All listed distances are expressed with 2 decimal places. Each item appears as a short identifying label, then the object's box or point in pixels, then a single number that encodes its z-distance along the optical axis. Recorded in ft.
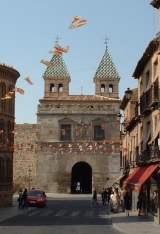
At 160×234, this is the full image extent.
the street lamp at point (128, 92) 91.68
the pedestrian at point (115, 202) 99.55
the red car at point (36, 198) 120.03
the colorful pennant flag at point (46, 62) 69.65
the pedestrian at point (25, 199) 108.80
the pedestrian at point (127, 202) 90.79
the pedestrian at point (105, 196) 130.60
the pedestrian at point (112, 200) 101.72
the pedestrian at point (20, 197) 110.63
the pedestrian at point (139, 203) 89.10
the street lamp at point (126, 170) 122.96
